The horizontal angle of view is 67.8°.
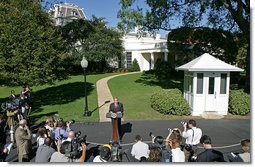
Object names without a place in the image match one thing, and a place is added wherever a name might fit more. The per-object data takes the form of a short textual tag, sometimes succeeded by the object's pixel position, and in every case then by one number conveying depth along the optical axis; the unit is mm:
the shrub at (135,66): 25407
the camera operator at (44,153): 3956
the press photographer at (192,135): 4597
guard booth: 9262
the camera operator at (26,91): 8657
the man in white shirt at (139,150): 4069
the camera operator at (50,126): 5266
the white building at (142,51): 23808
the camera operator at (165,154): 3567
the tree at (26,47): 9026
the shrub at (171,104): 9278
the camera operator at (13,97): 7745
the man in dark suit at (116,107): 6389
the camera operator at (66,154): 3646
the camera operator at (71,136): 4134
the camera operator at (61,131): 5108
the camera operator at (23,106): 7586
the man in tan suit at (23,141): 4623
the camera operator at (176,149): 3628
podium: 6163
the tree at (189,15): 11180
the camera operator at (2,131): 5138
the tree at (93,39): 16993
